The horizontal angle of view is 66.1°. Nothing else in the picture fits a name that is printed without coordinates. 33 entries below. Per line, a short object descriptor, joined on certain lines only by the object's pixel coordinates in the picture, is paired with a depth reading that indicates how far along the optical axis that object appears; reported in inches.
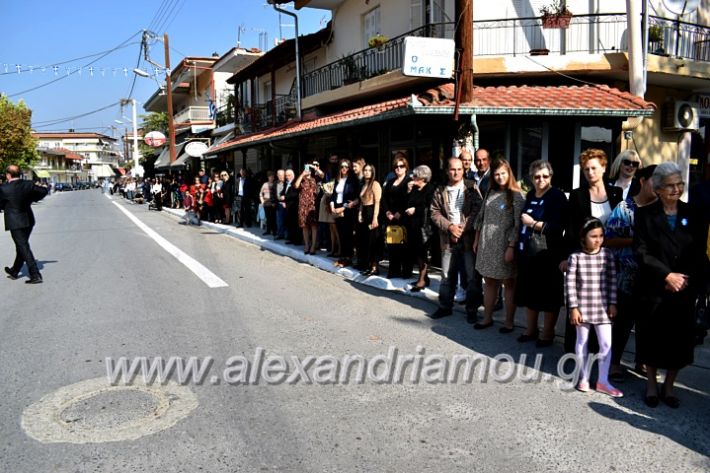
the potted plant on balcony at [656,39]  442.6
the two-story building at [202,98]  1079.0
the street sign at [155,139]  1350.9
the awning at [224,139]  934.9
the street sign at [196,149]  955.3
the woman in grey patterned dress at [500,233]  212.5
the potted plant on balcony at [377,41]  538.0
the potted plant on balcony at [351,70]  576.1
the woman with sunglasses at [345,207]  362.3
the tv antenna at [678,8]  435.4
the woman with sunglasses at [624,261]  167.0
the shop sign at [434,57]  337.4
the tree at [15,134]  1498.5
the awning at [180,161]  1160.8
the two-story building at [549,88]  372.8
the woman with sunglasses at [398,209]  305.3
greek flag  1162.0
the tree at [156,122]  1787.6
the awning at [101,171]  4884.4
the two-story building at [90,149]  4817.9
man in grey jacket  238.5
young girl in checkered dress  165.3
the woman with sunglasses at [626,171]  187.6
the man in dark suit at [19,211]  329.1
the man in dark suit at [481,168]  262.6
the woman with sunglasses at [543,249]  193.3
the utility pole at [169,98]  1213.1
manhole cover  138.6
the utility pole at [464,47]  326.3
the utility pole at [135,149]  1896.7
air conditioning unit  476.1
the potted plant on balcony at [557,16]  436.5
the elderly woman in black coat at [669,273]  149.9
